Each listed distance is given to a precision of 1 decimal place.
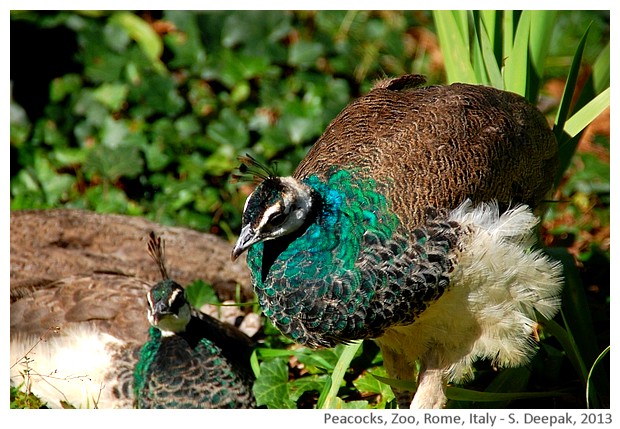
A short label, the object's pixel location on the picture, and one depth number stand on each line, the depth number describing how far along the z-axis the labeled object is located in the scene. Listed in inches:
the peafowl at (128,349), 291.6
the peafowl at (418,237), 229.9
